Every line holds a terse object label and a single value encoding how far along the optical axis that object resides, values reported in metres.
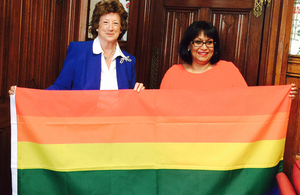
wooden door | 2.81
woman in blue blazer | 2.06
